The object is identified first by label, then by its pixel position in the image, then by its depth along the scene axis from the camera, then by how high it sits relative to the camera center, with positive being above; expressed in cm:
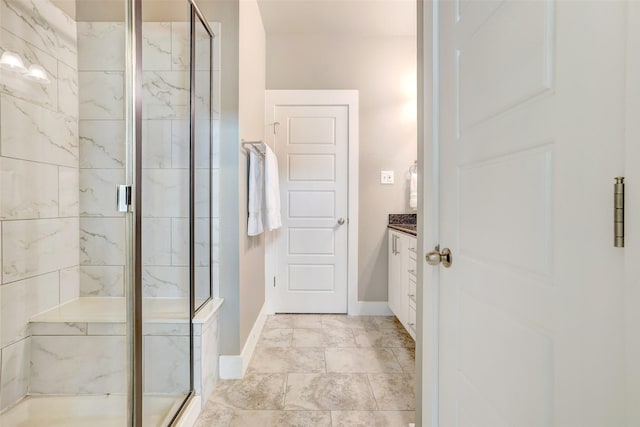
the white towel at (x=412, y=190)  277 +19
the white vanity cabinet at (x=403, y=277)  203 -53
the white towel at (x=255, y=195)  198 +10
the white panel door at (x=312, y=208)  284 +2
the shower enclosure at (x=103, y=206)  129 +2
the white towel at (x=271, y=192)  213 +14
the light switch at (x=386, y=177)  286 +32
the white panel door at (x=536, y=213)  46 +0
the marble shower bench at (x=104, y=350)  138 -69
